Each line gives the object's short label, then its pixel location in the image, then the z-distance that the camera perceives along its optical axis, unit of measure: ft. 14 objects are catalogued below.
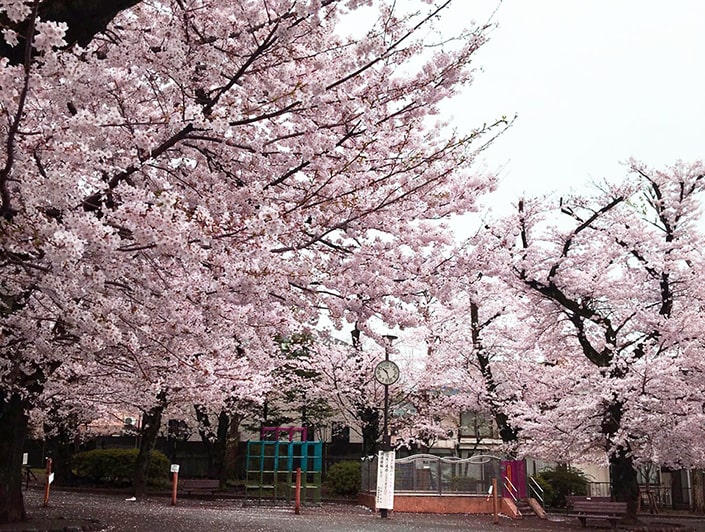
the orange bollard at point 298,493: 58.34
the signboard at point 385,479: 52.70
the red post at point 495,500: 54.63
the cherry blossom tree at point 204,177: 16.42
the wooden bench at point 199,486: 76.23
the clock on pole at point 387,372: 57.21
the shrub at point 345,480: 81.61
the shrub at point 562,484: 84.07
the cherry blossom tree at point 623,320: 51.08
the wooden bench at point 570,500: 64.71
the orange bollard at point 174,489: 64.13
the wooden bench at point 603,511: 54.60
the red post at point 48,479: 51.51
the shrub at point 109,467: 86.79
